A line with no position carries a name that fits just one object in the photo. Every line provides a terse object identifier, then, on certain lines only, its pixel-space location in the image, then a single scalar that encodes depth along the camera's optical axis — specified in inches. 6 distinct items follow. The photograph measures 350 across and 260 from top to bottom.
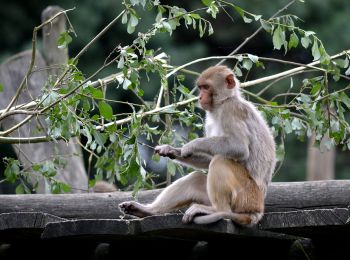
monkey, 454.3
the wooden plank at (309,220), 405.7
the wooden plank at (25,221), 416.5
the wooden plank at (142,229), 391.2
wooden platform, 399.2
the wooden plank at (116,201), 505.4
